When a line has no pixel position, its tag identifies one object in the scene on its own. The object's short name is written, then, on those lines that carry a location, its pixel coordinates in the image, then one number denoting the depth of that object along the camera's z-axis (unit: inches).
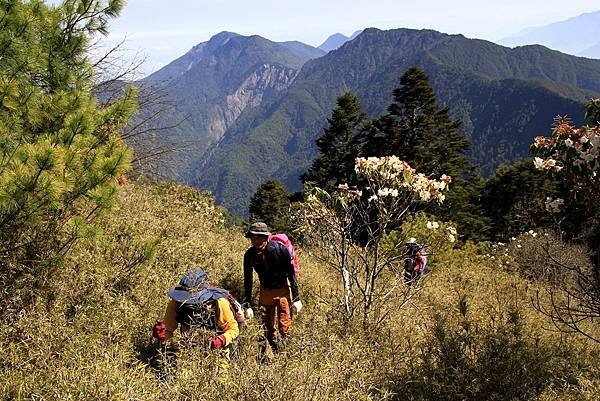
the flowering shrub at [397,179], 215.2
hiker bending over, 157.9
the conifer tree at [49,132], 133.7
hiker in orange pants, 195.9
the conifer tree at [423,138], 1035.9
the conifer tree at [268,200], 1389.5
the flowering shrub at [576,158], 144.4
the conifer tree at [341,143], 1133.1
